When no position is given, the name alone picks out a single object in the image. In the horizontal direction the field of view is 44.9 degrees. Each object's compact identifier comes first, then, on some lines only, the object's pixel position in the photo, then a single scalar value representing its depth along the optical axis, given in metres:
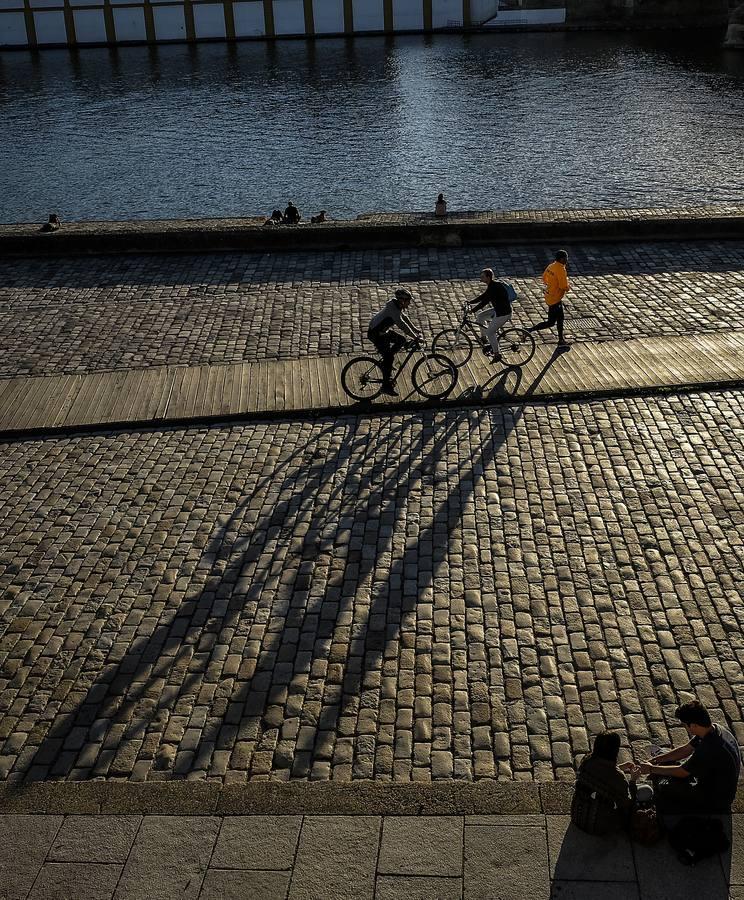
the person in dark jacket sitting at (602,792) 5.90
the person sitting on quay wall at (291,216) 25.91
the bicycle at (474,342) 13.64
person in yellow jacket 13.67
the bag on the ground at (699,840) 5.82
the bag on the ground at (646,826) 5.96
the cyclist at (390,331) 12.11
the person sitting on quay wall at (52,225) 21.55
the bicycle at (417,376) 12.56
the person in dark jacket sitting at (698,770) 5.84
